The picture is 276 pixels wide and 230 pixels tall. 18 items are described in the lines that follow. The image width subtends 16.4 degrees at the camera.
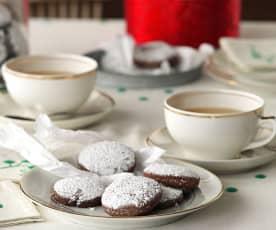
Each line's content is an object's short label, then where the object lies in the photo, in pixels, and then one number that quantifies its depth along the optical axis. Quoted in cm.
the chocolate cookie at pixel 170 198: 76
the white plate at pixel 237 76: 116
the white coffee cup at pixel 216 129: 87
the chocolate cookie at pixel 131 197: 73
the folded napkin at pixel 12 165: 86
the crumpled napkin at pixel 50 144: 82
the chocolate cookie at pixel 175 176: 78
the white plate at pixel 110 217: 73
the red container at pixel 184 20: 137
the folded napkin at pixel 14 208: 76
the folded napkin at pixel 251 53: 121
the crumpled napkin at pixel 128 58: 121
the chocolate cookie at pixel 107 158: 82
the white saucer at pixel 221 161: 86
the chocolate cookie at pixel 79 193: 76
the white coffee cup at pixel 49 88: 100
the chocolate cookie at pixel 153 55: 122
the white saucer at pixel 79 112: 100
